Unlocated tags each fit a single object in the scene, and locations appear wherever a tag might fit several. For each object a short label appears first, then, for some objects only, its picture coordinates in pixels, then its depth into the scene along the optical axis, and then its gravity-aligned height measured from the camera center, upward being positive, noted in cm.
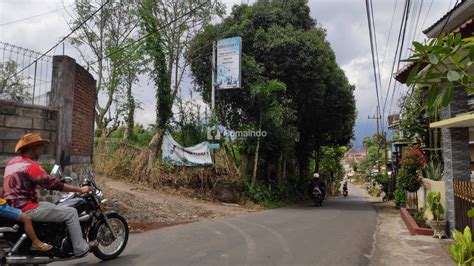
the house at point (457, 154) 875 +54
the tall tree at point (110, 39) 2494 +765
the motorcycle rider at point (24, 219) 526 -58
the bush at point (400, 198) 2002 -90
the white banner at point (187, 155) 1747 +75
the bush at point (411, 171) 1504 +25
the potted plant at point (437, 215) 974 -81
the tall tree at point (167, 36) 1822 +597
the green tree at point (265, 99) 1783 +315
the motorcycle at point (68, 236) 531 -85
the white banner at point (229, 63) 1786 +454
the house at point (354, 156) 12551 +638
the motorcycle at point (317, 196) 2031 -89
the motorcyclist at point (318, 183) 2074 -31
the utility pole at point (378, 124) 5496 +669
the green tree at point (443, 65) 185 +49
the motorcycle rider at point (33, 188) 557 -22
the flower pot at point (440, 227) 972 -106
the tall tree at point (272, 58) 1897 +509
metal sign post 1842 +377
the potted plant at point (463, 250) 524 -84
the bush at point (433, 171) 1340 +25
